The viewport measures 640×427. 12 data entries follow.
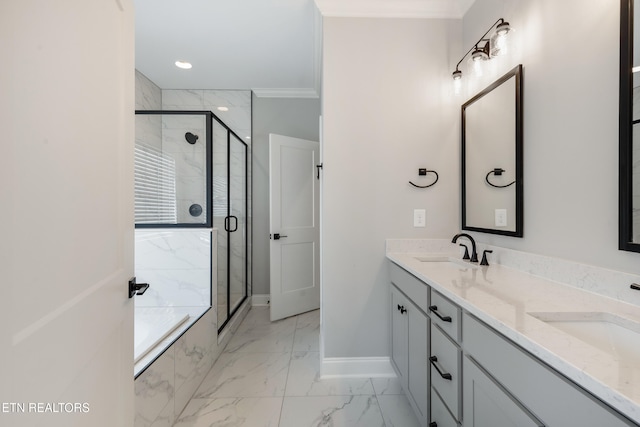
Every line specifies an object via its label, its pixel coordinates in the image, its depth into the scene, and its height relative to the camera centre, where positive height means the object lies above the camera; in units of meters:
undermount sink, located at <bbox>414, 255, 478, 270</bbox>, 1.66 -0.30
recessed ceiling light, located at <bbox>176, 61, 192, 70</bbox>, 2.79 +1.60
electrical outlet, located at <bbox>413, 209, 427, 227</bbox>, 1.89 -0.02
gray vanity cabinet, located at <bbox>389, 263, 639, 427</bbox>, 0.58 -0.49
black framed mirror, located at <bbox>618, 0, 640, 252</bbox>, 0.87 +0.25
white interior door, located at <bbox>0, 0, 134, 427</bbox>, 0.48 +0.00
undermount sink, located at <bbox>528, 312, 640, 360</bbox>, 0.77 -0.34
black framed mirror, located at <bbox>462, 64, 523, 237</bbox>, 1.37 +0.33
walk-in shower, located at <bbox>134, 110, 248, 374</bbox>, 2.18 -0.05
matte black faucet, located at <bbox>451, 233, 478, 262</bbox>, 1.60 -0.19
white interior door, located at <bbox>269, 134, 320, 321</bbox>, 2.90 -0.13
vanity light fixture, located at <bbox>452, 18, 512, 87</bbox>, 1.38 +0.93
